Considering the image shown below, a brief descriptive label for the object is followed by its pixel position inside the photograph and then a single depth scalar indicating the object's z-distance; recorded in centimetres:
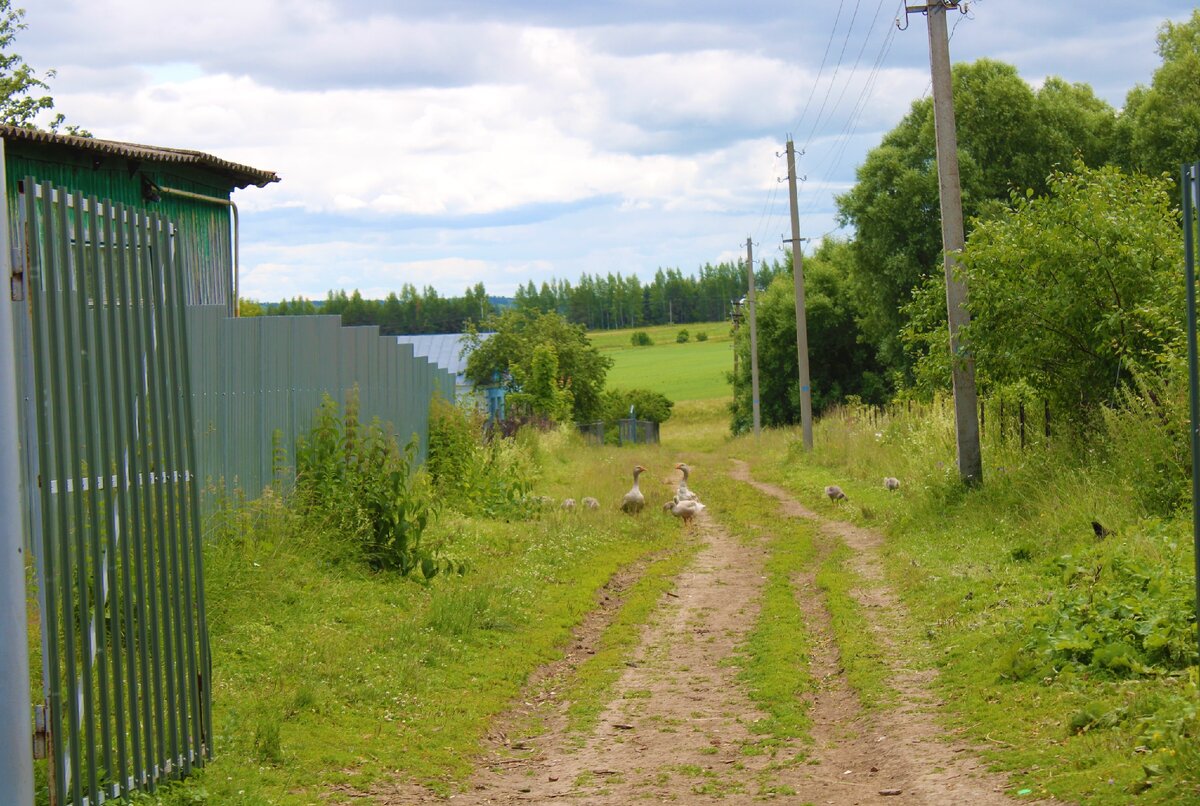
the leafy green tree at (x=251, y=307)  5668
